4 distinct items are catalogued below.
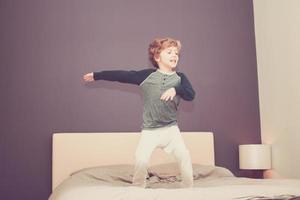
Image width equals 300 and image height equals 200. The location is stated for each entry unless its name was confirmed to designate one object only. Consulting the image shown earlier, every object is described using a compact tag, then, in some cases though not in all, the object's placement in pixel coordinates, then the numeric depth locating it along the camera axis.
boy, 2.33
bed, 2.55
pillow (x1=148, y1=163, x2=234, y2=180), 3.07
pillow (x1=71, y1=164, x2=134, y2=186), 2.82
